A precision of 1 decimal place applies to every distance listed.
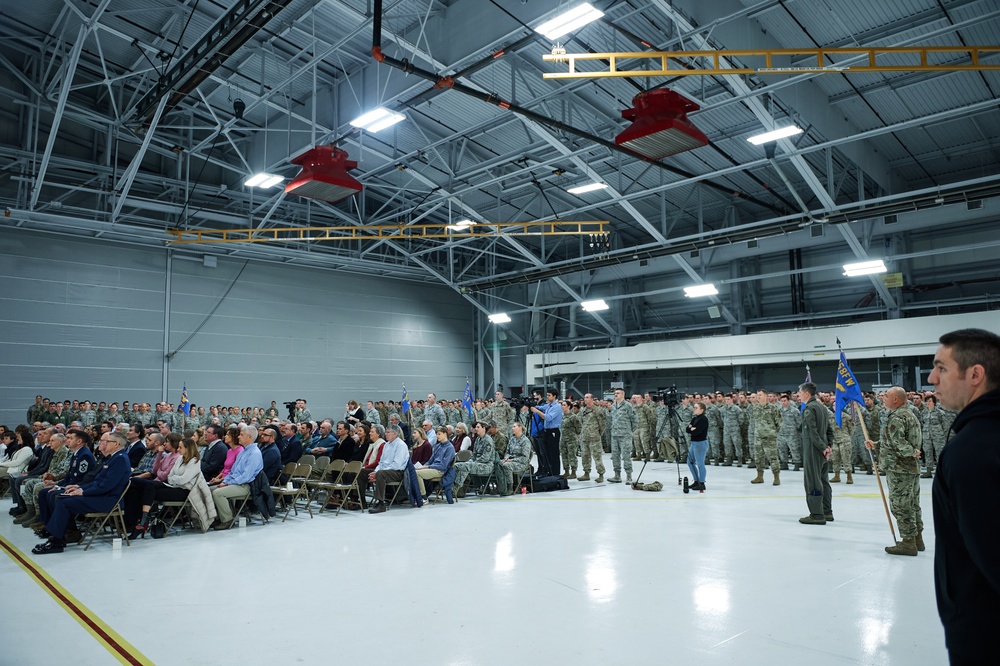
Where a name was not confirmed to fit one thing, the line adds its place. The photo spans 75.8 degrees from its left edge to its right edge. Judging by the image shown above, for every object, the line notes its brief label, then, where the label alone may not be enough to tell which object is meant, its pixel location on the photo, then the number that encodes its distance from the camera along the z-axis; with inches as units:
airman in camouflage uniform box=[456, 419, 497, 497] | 410.6
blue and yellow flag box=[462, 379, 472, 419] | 681.6
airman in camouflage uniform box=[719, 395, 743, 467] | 608.7
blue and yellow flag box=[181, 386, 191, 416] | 725.9
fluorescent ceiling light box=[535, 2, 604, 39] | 346.9
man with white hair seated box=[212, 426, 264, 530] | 324.2
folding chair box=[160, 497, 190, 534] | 296.0
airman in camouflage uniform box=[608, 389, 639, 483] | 471.8
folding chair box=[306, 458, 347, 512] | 370.6
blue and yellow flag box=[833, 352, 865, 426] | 306.5
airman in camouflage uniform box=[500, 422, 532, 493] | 426.6
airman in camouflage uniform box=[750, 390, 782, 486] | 470.9
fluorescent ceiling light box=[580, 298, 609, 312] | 851.4
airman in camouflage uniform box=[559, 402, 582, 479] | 526.3
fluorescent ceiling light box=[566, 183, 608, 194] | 609.0
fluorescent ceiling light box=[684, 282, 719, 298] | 744.3
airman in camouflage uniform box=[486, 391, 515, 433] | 697.0
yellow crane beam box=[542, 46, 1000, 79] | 360.2
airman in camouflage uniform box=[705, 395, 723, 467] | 642.8
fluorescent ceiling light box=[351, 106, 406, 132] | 489.1
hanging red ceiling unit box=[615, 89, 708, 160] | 366.8
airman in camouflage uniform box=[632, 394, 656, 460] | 629.9
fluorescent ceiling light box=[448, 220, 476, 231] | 681.2
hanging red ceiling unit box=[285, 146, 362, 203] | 434.9
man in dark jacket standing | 61.1
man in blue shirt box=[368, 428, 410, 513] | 365.1
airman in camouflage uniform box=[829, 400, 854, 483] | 475.2
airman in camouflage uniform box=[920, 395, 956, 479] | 487.8
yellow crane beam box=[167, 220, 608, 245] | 717.3
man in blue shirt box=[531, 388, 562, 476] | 480.7
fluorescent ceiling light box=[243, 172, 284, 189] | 590.2
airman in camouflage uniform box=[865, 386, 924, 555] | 240.6
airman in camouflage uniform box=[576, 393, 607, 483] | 504.7
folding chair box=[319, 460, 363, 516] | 360.5
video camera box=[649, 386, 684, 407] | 456.7
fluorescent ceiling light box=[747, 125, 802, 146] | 485.1
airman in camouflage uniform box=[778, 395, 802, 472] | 486.6
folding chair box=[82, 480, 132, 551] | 276.1
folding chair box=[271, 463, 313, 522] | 344.5
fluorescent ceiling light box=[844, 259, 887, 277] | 641.6
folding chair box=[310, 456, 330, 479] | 401.1
